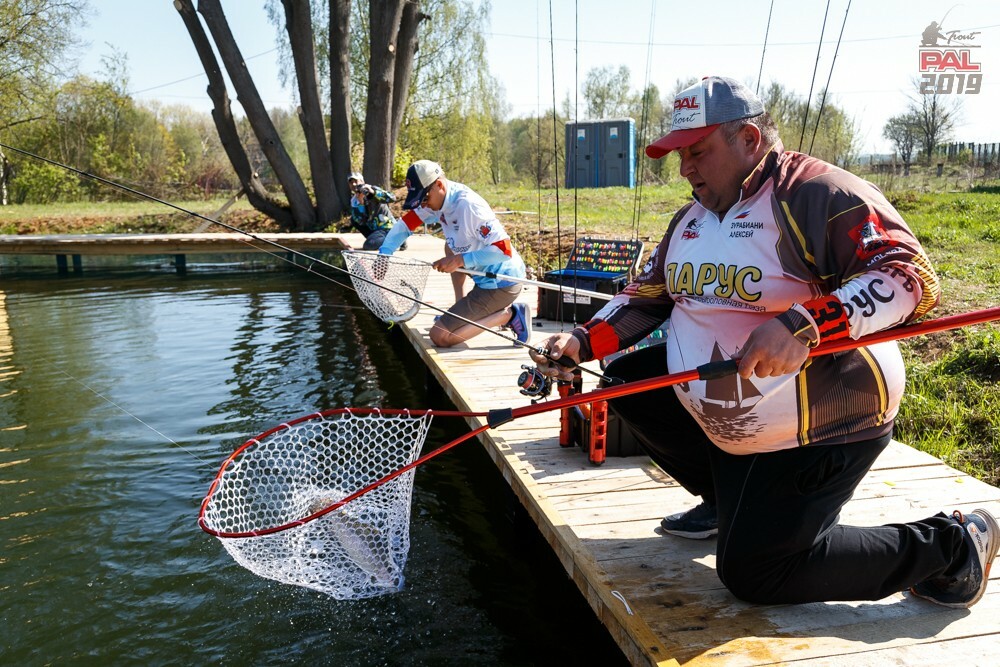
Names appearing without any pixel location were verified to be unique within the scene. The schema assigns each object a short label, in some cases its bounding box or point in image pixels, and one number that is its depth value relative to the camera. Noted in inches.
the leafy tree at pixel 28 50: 1070.4
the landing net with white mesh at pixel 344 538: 127.1
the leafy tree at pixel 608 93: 1990.7
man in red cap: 88.8
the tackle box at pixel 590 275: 273.0
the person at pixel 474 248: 259.8
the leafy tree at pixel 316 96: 676.7
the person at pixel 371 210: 462.6
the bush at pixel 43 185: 1275.8
